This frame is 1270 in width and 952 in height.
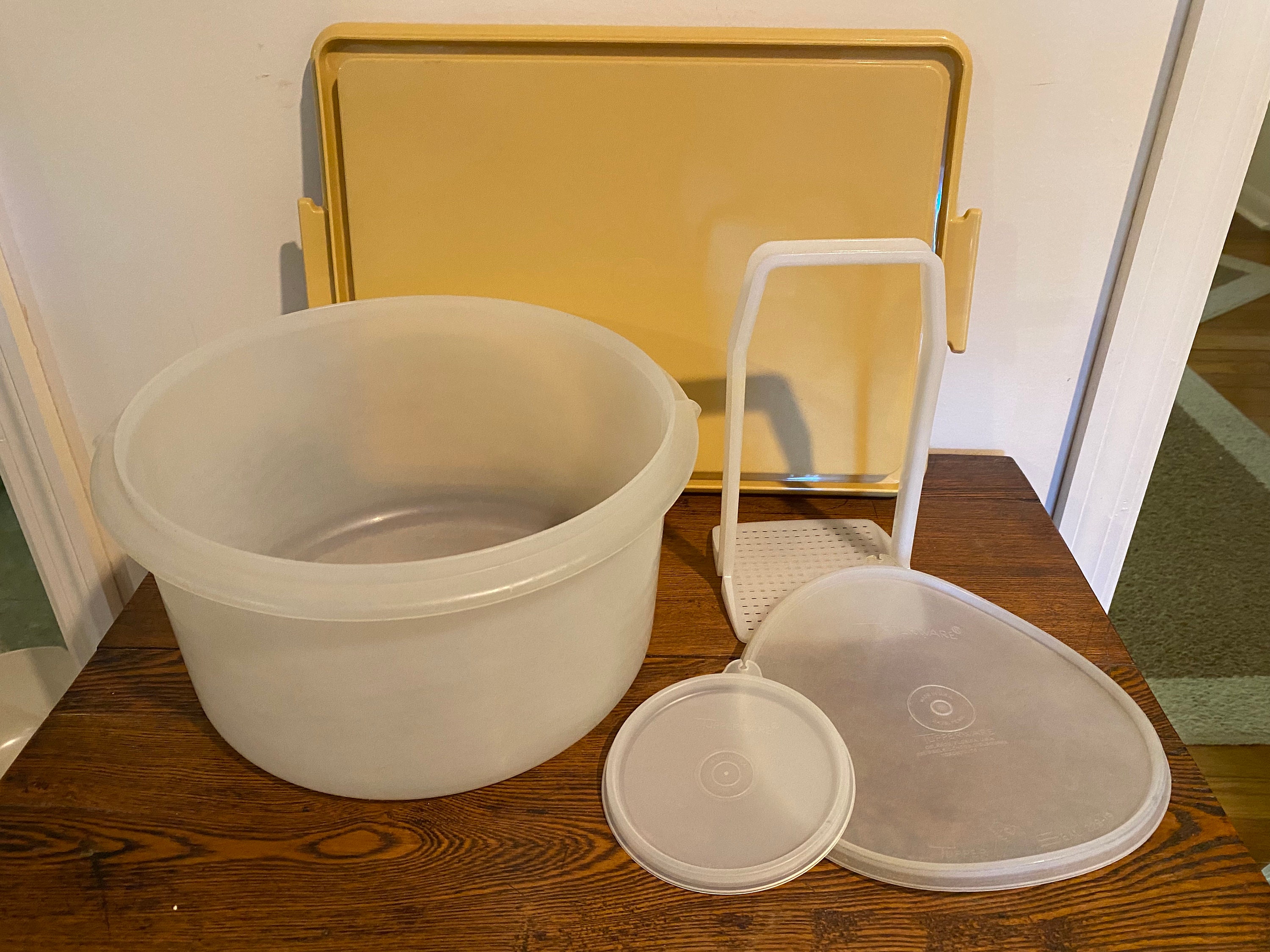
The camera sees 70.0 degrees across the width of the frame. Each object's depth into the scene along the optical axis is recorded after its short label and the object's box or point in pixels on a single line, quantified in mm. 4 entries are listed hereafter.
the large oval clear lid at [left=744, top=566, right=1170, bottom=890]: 440
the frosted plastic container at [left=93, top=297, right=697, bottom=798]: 387
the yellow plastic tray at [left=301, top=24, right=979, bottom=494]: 577
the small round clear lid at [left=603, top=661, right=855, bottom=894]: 434
